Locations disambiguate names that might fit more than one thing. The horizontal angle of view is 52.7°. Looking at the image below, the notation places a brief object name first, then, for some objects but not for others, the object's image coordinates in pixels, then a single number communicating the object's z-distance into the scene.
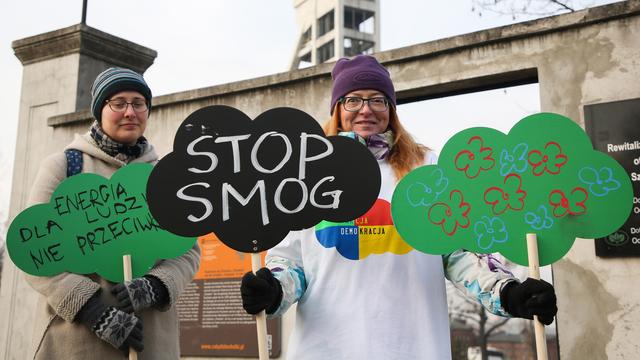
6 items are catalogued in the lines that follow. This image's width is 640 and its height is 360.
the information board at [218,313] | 5.20
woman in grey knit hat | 2.11
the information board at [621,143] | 3.90
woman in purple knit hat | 1.76
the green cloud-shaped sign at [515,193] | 1.82
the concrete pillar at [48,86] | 6.40
